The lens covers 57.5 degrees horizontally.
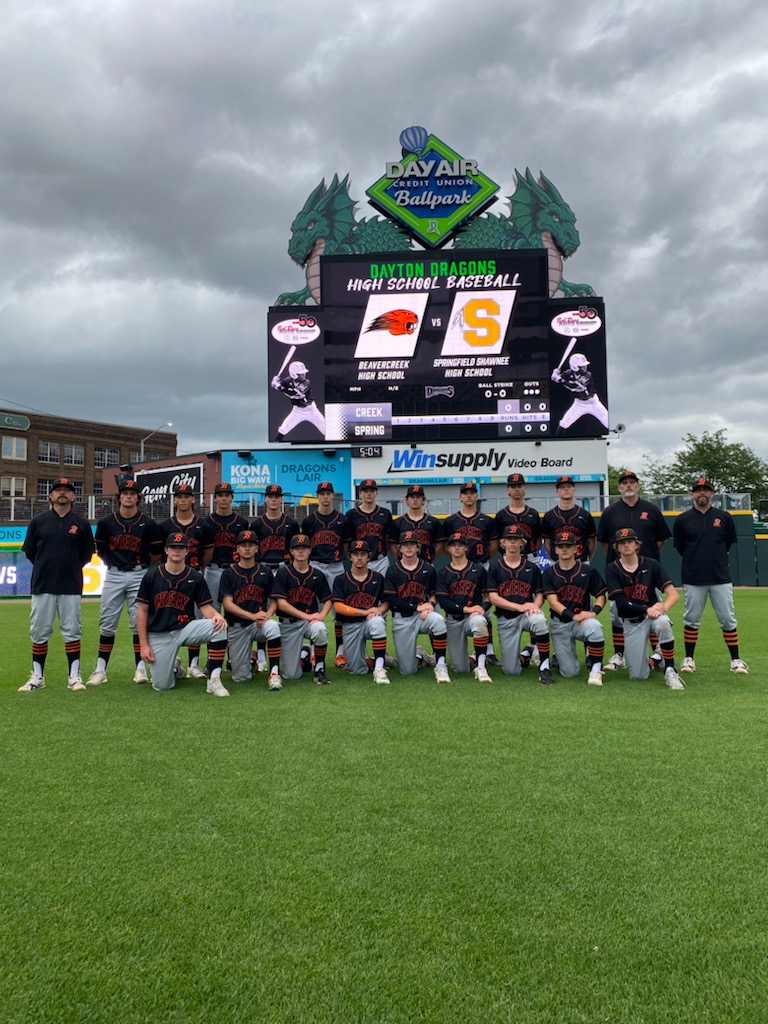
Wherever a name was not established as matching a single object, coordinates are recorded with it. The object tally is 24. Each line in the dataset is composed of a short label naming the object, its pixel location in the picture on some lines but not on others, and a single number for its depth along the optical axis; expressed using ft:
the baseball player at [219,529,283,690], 21.45
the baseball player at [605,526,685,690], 21.16
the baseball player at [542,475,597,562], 23.94
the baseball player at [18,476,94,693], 21.01
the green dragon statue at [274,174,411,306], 85.15
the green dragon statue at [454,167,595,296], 83.10
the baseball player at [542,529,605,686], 21.61
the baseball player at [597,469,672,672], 22.99
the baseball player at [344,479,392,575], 24.93
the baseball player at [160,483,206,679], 22.38
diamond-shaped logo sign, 80.23
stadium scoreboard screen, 74.84
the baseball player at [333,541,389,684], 22.39
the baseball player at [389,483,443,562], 24.02
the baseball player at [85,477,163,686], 21.98
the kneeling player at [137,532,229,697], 20.27
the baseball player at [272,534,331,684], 21.86
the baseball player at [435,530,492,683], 22.88
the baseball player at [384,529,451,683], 21.95
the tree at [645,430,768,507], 138.92
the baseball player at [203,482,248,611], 23.56
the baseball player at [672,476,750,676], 22.48
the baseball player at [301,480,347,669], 24.98
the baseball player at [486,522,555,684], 22.04
